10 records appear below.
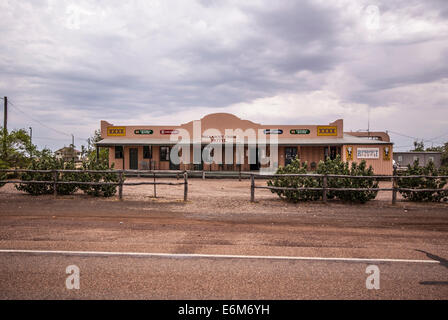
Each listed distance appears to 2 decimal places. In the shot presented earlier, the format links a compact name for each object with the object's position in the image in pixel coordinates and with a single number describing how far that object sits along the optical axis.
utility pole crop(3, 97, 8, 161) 30.97
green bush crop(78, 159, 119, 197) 12.82
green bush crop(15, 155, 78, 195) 13.05
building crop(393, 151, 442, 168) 43.06
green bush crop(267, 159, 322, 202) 11.95
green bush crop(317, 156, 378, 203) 11.81
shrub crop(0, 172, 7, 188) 14.29
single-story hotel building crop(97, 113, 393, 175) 29.19
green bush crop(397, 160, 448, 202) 12.04
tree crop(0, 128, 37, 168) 20.78
